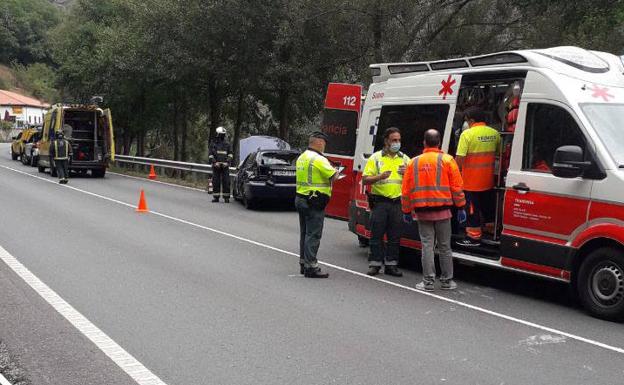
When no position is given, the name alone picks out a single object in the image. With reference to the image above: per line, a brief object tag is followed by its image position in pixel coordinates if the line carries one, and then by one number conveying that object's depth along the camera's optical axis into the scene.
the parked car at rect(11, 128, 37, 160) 37.84
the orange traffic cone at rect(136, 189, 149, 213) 14.86
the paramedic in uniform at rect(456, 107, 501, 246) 7.94
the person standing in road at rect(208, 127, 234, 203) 17.39
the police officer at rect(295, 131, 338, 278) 8.34
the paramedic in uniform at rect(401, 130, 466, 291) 7.57
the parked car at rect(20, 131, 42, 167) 34.12
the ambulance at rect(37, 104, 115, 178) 25.56
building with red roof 108.03
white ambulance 6.48
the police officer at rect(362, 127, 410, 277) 8.45
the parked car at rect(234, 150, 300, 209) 15.63
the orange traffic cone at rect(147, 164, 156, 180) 26.34
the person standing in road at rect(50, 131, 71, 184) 21.88
